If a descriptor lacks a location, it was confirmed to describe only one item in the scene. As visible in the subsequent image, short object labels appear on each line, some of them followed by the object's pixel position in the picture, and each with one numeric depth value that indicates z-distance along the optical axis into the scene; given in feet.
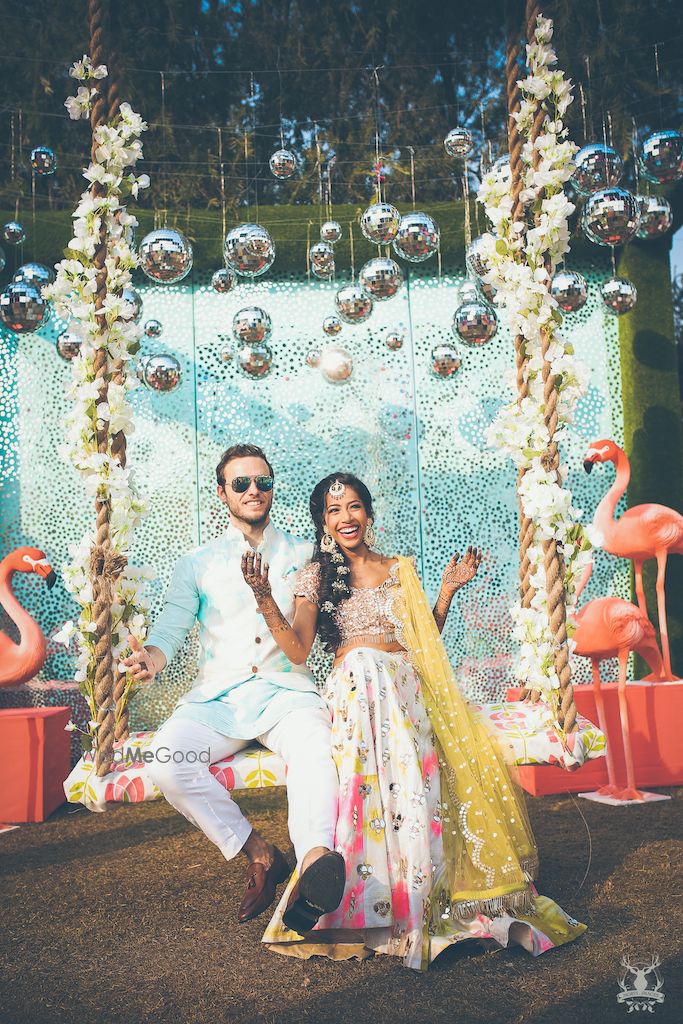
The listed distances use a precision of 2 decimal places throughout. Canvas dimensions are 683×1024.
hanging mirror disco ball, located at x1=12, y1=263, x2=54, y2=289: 15.76
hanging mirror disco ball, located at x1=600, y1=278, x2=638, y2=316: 17.70
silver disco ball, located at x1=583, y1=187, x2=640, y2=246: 13.83
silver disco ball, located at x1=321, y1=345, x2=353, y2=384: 19.95
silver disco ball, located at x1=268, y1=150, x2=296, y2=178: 17.38
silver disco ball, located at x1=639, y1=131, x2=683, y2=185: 14.40
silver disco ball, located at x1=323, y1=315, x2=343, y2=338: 20.63
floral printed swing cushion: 10.30
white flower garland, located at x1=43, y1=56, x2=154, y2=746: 10.89
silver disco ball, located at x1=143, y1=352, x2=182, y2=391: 18.07
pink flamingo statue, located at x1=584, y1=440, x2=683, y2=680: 17.76
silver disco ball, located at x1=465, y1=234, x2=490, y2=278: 15.62
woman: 9.55
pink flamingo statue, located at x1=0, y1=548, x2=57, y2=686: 16.66
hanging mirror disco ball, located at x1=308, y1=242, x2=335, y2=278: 18.71
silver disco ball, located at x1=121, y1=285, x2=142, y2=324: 12.24
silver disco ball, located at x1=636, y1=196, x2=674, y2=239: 15.85
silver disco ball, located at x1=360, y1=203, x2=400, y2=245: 16.03
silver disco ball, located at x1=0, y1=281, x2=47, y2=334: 15.35
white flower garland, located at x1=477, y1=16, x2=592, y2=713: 11.21
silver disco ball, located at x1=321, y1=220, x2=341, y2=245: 18.71
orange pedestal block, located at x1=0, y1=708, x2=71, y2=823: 16.80
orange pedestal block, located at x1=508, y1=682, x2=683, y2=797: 17.42
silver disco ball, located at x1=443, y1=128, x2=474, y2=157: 16.75
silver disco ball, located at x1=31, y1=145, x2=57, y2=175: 16.35
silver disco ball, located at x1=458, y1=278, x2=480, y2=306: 19.29
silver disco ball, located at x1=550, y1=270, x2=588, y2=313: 16.29
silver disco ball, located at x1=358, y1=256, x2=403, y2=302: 16.78
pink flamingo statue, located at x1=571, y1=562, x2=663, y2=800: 16.42
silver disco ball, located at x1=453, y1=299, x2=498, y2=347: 17.33
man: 9.80
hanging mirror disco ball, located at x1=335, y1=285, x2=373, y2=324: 17.75
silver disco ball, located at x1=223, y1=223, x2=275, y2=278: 15.52
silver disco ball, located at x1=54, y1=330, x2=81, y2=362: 17.24
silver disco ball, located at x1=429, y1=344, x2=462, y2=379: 19.24
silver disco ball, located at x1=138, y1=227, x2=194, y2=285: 14.38
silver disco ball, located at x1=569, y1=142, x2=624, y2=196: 14.21
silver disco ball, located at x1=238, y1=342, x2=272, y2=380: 18.92
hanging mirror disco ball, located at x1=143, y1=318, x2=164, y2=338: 19.58
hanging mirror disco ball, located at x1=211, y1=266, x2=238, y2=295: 18.85
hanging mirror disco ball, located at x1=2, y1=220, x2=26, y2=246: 17.60
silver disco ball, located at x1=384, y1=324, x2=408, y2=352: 21.22
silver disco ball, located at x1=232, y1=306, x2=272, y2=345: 17.48
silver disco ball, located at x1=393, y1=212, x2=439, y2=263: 15.88
